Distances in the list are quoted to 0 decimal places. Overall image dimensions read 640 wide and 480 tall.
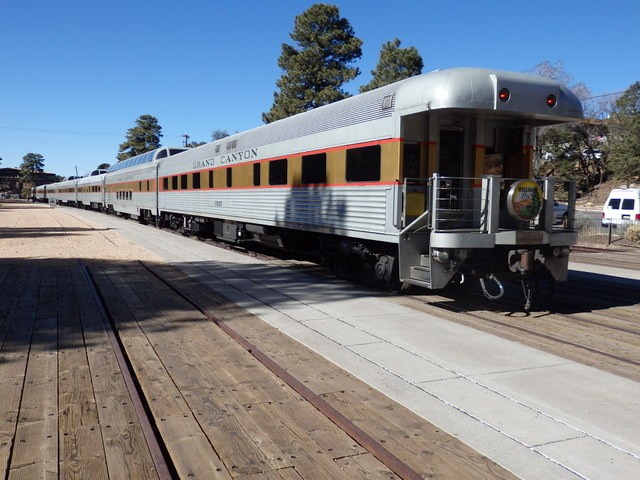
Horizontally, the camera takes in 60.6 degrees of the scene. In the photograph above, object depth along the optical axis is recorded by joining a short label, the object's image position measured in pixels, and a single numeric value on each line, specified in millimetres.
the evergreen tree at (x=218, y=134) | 102819
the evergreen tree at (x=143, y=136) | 84375
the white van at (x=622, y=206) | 24391
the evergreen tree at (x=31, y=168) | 133625
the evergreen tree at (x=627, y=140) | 39688
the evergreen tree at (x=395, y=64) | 39250
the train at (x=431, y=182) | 7840
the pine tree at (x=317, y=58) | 38344
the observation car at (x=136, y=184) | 26250
